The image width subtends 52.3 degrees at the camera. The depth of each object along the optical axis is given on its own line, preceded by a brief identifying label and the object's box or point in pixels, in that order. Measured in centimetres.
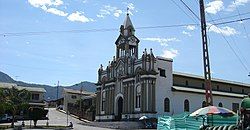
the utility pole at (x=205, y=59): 1873
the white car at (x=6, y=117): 4696
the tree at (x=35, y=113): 3752
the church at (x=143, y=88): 3981
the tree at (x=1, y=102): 3665
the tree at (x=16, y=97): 4029
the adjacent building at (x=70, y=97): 6770
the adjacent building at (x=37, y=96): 6158
